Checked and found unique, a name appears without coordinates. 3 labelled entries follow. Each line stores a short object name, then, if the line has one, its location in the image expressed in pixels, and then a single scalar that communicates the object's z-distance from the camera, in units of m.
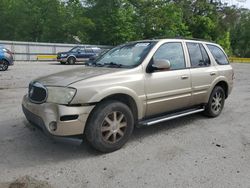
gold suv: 2.84
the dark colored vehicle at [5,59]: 10.89
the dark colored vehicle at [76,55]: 16.48
